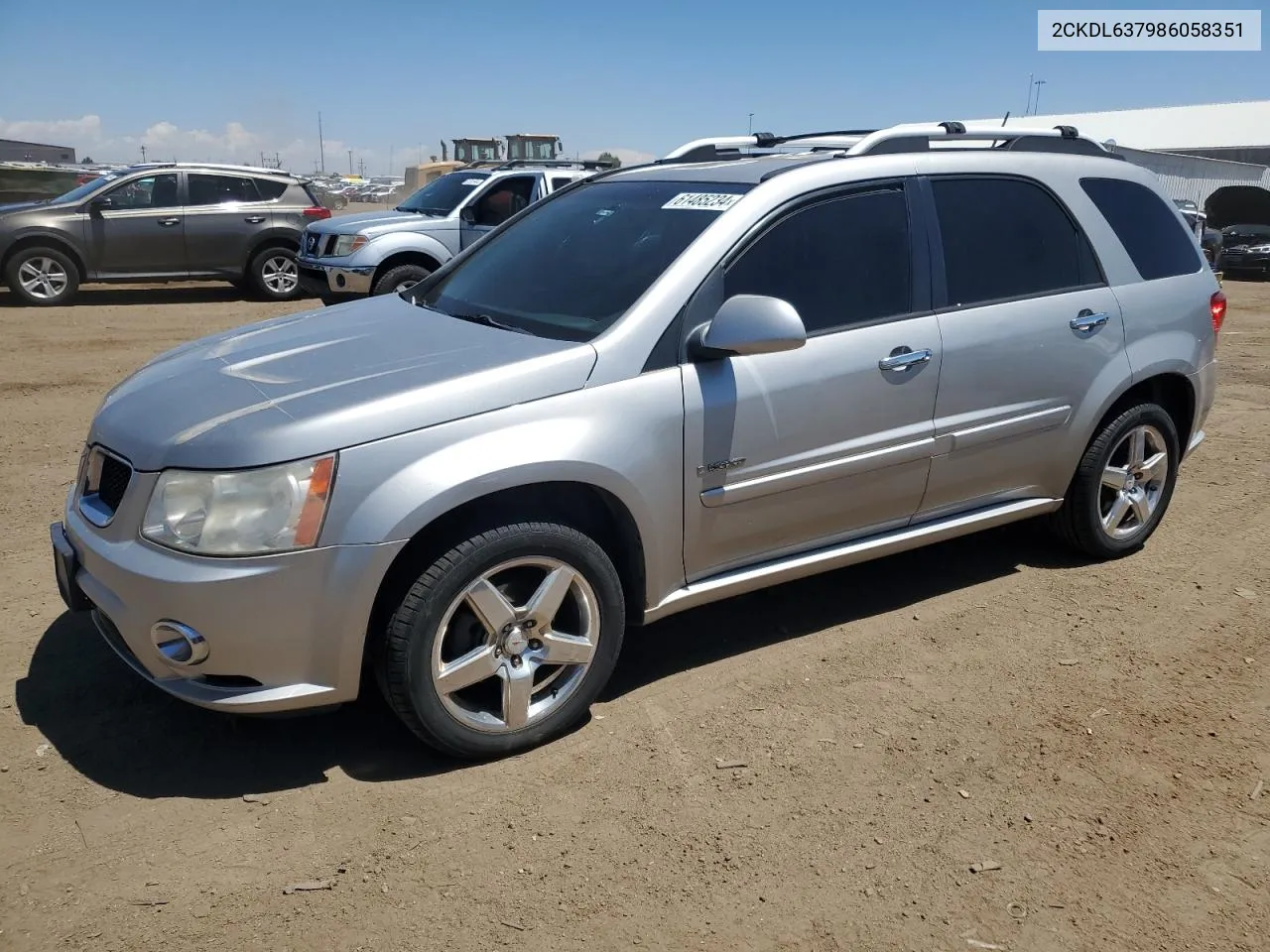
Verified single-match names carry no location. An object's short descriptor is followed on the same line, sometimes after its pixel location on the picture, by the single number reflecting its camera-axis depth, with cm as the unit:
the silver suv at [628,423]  296
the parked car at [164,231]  1341
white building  2581
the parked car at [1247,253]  2059
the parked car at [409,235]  1122
